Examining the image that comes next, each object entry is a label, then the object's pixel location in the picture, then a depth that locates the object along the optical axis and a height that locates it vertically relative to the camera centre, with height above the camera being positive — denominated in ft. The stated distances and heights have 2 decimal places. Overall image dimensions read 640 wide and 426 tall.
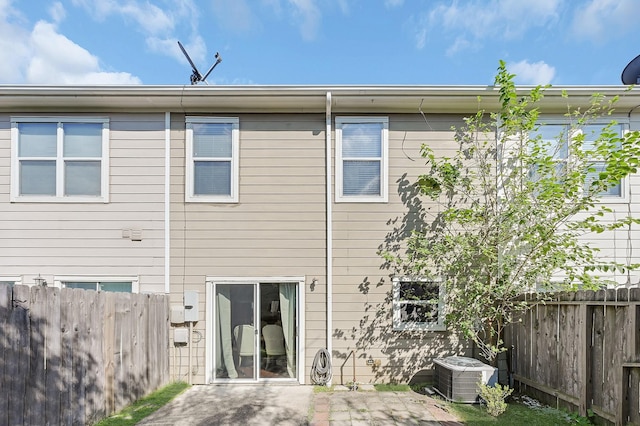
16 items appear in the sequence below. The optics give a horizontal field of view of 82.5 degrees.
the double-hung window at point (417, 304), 19.98 -4.90
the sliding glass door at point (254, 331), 19.88 -6.42
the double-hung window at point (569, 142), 20.08 +4.12
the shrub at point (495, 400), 15.19 -7.69
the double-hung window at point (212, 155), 20.62 +3.29
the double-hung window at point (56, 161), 20.26 +2.79
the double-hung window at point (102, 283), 20.04 -3.95
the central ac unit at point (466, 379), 16.62 -7.49
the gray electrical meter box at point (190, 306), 19.77 -5.07
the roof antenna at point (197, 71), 25.90 +10.21
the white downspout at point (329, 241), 19.86 -1.48
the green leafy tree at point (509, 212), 17.58 +0.22
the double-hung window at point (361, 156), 20.63 +3.33
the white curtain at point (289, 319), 19.93 -5.78
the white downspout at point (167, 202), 20.17 +0.59
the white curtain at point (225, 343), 19.93 -7.09
